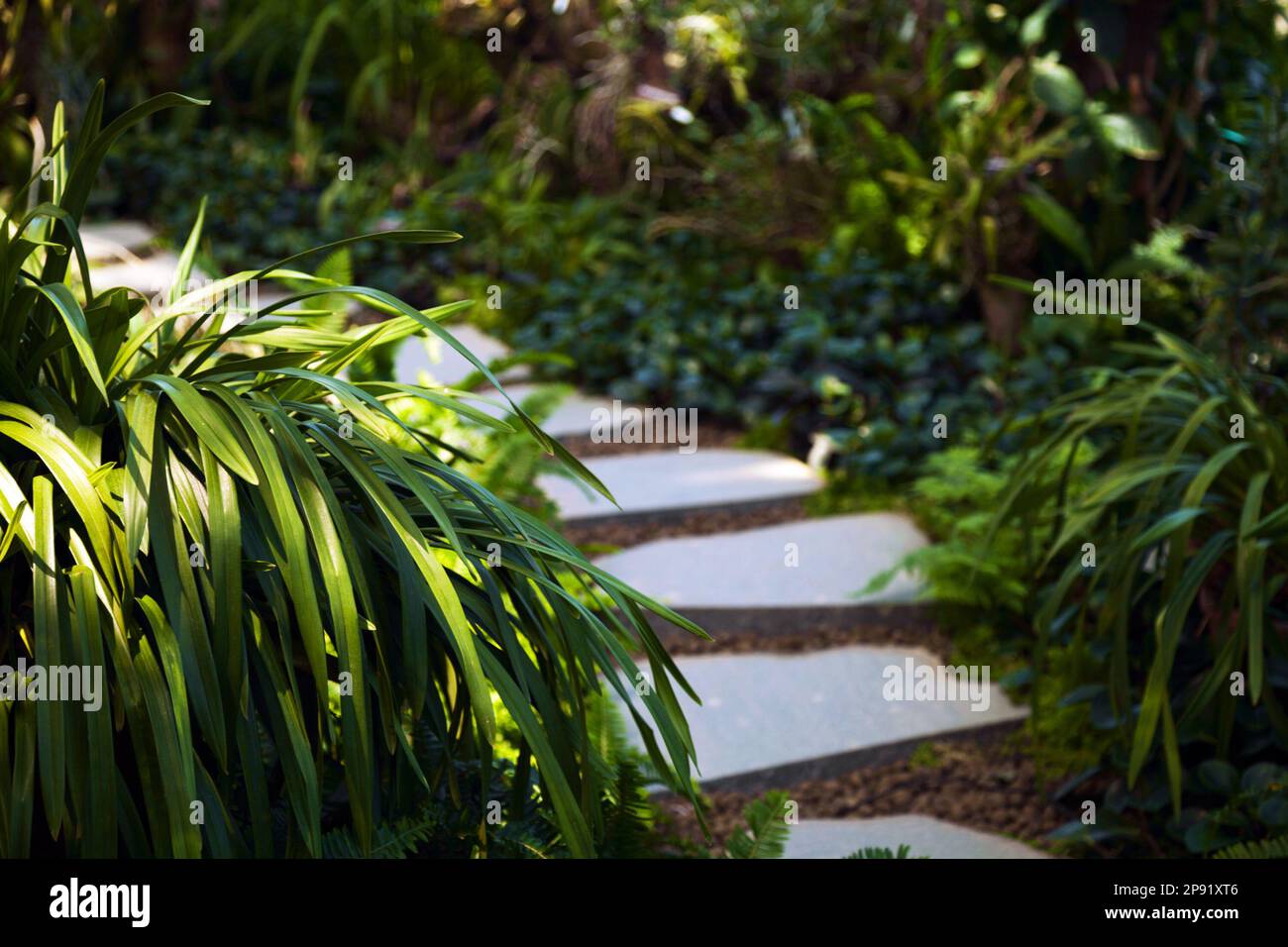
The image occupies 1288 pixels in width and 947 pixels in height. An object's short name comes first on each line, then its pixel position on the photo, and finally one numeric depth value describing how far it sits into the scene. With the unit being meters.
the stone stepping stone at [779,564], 3.05
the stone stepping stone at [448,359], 4.22
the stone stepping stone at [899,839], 2.22
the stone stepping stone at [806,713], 2.48
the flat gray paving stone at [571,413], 4.07
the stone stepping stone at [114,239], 5.12
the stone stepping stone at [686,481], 3.55
